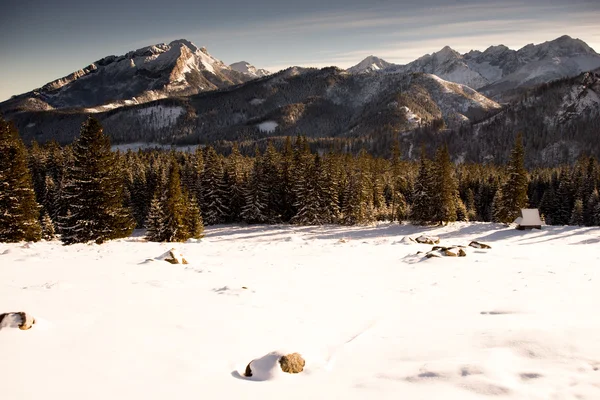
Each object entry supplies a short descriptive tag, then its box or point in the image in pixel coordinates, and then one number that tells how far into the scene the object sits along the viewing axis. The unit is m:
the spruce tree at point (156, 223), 39.22
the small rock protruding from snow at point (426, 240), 34.09
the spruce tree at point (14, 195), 27.25
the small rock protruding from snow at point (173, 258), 19.16
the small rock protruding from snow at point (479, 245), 27.80
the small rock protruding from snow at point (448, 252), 23.10
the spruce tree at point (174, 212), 38.88
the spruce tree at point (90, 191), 27.64
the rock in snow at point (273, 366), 7.73
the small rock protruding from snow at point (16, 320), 8.59
